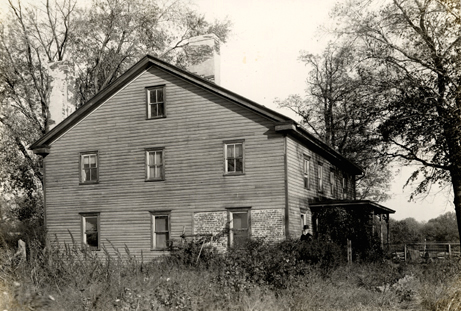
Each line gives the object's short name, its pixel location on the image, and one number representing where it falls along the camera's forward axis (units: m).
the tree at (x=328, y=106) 41.47
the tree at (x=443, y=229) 55.73
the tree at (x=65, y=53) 34.06
